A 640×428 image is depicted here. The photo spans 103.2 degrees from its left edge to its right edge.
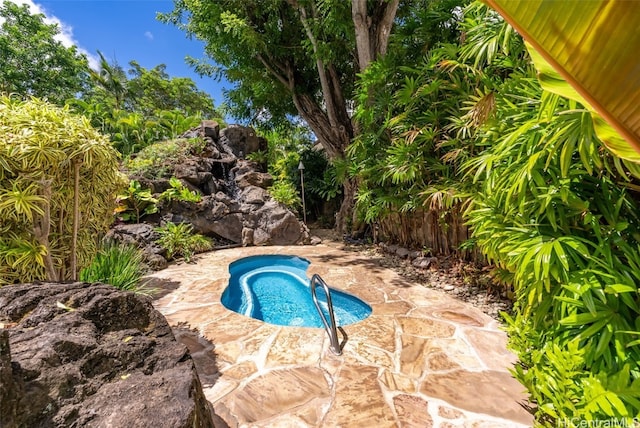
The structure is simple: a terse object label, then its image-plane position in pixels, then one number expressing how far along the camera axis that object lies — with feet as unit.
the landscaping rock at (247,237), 26.86
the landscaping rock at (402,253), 19.25
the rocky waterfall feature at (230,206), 26.30
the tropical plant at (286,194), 30.30
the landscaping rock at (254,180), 31.86
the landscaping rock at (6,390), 2.72
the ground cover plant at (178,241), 20.72
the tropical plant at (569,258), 4.00
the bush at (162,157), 27.61
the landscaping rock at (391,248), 20.67
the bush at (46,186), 6.18
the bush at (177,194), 25.03
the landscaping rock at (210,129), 36.60
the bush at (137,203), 23.09
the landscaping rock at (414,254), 18.05
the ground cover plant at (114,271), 10.14
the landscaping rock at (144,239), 18.66
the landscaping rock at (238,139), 37.42
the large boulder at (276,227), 26.91
